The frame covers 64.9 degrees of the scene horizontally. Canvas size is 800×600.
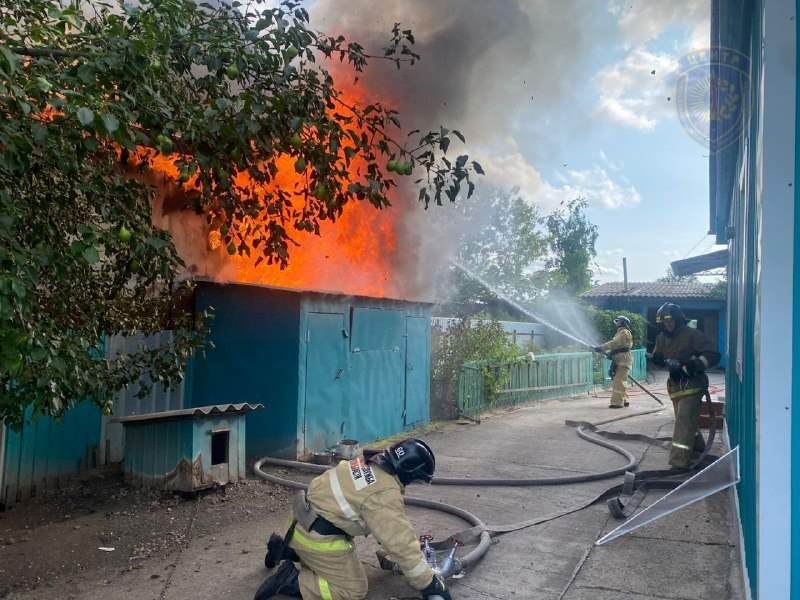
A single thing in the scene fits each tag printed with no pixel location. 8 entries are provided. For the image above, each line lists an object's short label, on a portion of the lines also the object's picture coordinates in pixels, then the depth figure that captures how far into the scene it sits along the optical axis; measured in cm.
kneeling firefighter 340
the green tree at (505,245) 2605
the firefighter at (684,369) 694
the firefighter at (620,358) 1256
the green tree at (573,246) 3425
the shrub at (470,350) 1181
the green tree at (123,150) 251
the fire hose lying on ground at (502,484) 426
